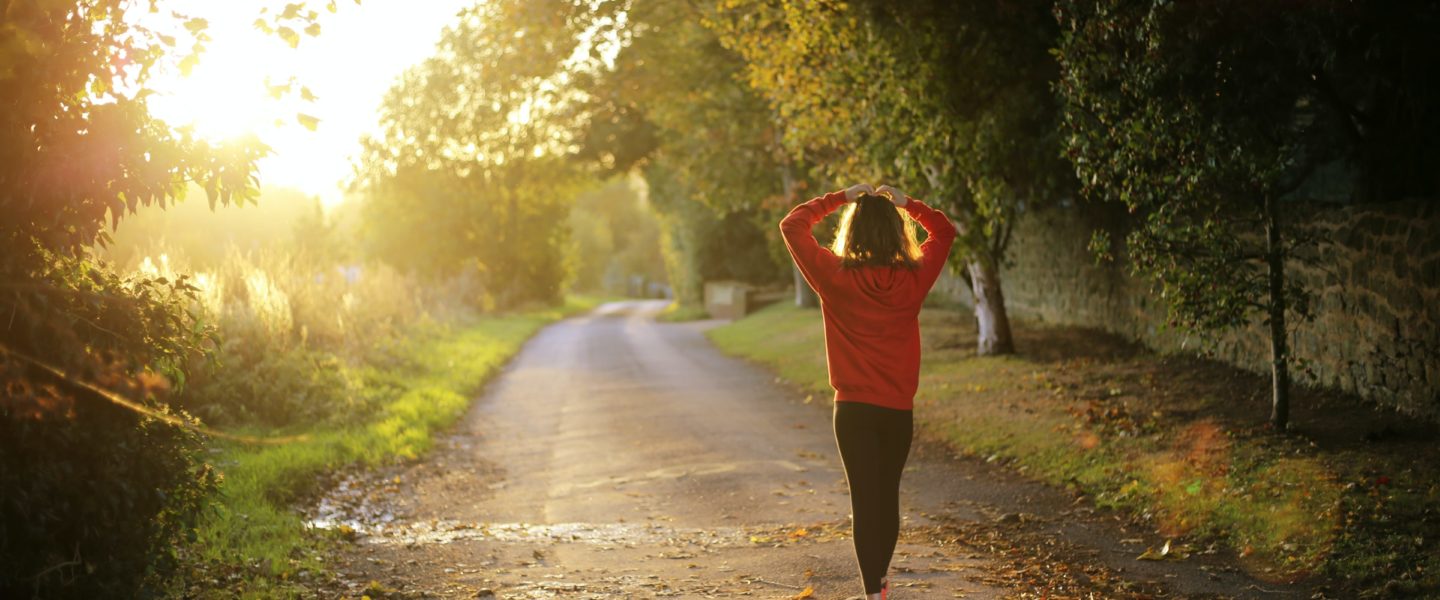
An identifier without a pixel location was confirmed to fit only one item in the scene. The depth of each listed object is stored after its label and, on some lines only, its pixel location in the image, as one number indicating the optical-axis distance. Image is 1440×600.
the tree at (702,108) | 23.14
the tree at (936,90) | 14.94
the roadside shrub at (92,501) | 4.80
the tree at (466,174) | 44.25
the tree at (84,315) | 4.88
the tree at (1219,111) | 9.18
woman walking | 5.38
